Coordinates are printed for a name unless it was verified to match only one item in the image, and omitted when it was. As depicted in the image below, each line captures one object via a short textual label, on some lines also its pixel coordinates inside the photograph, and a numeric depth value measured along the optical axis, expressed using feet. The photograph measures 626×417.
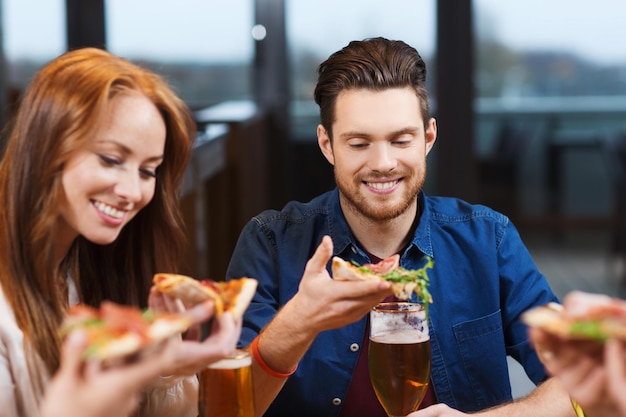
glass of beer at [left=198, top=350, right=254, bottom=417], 5.46
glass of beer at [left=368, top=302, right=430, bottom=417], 5.76
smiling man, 6.69
